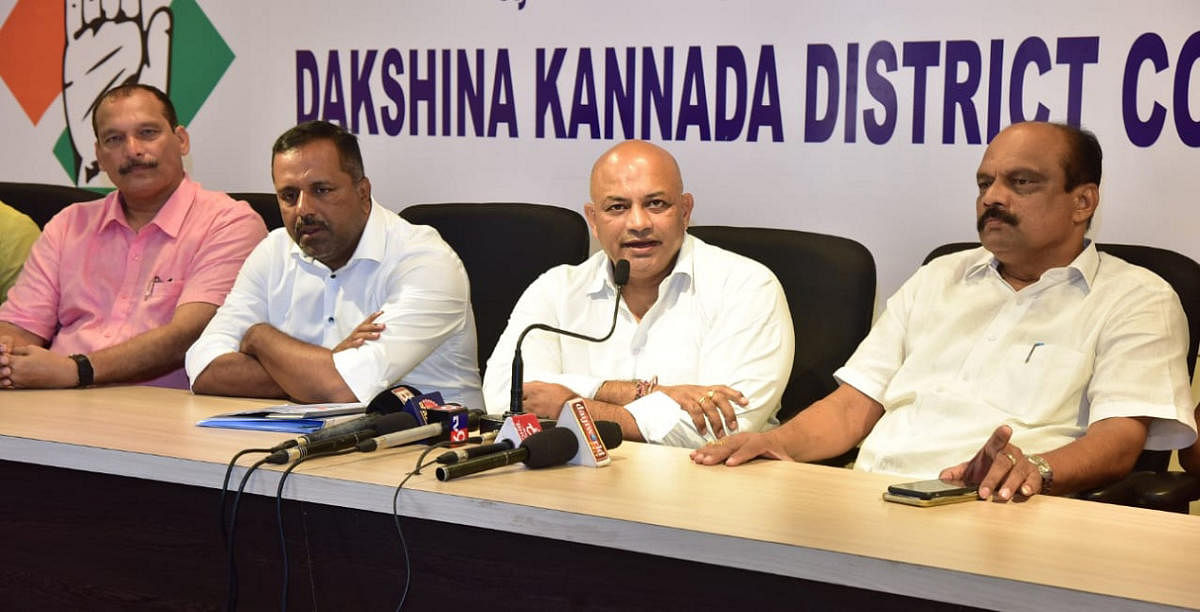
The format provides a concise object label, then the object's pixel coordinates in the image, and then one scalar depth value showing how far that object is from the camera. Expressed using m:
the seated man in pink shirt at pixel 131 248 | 3.44
